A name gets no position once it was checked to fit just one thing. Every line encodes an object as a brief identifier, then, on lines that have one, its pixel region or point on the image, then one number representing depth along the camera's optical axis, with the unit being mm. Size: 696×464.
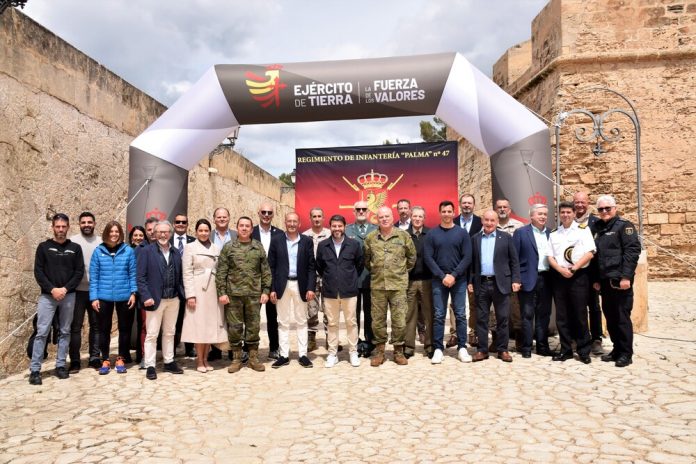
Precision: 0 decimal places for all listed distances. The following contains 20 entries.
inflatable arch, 5949
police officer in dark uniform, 4910
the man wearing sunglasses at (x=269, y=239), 5559
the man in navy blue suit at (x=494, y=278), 5285
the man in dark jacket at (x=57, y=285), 4711
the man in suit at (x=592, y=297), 5359
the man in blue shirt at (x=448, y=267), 5355
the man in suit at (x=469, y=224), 5895
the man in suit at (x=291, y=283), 5324
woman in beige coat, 5098
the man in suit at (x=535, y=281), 5348
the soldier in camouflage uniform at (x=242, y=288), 5105
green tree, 28739
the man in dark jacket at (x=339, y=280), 5312
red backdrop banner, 8281
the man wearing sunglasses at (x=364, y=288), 5672
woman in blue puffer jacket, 5027
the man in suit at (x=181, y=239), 5754
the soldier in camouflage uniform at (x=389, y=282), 5273
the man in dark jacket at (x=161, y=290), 5000
